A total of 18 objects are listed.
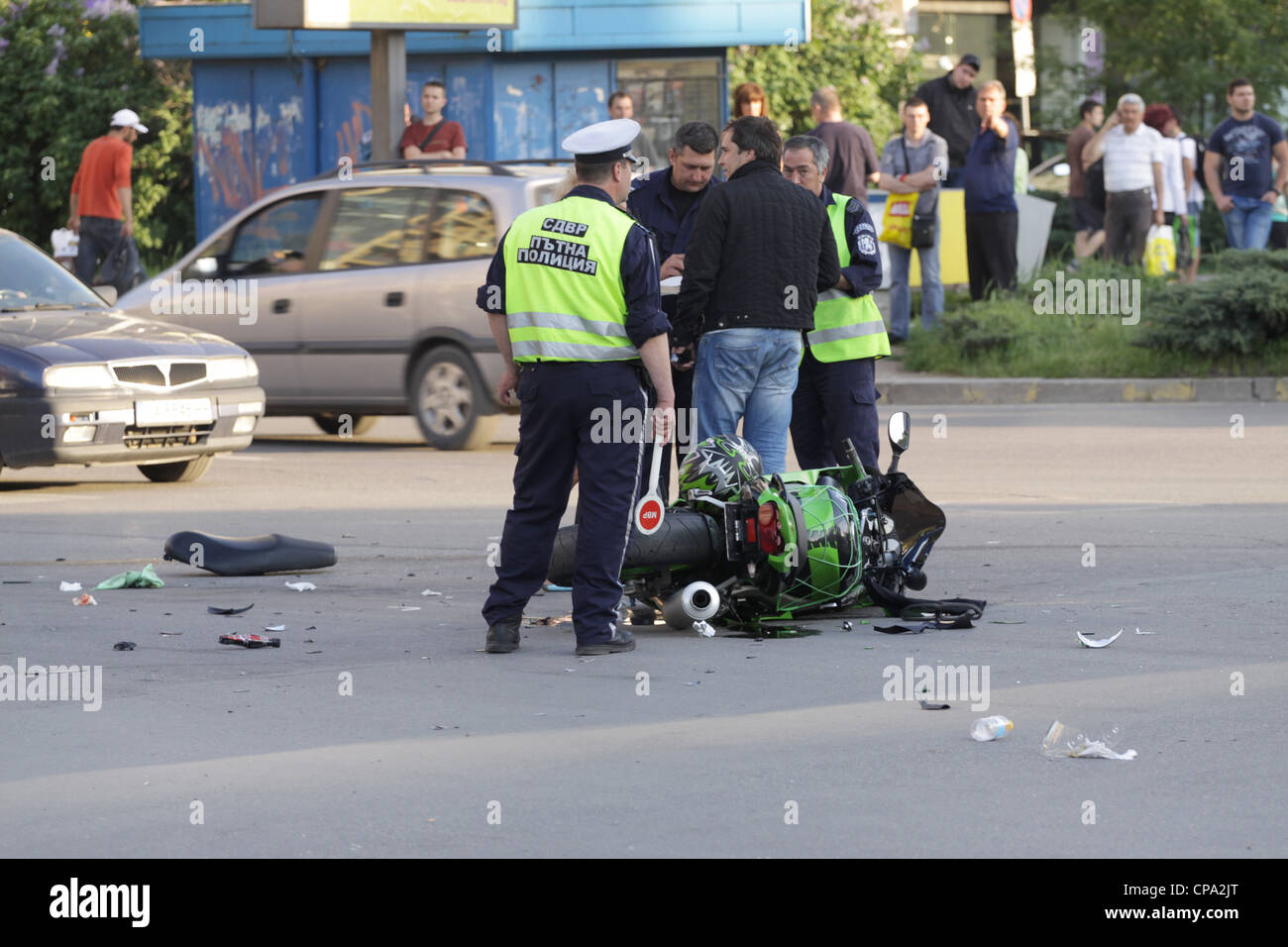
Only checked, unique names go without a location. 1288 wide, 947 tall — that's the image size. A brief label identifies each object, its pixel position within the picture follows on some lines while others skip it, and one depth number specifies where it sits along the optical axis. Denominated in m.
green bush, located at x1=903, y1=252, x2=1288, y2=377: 32.87
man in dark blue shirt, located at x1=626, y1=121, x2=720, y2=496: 17.86
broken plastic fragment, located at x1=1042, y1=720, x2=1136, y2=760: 11.35
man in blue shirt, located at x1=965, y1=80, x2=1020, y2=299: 36.12
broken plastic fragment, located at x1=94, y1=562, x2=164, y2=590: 17.75
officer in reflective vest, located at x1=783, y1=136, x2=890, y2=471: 18.25
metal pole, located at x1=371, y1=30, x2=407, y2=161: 39.44
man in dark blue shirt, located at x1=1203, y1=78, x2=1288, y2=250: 39.87
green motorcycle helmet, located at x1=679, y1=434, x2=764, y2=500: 15.69
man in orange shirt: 39.78
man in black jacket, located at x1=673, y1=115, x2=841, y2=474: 17.33
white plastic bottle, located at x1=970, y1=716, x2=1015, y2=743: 11.83
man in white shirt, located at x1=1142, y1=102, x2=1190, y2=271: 43.06
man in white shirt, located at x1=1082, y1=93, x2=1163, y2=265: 39.62
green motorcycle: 15.23
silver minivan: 27.28
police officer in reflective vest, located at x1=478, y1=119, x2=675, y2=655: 14.35
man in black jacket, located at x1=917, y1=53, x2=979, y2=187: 37.16
